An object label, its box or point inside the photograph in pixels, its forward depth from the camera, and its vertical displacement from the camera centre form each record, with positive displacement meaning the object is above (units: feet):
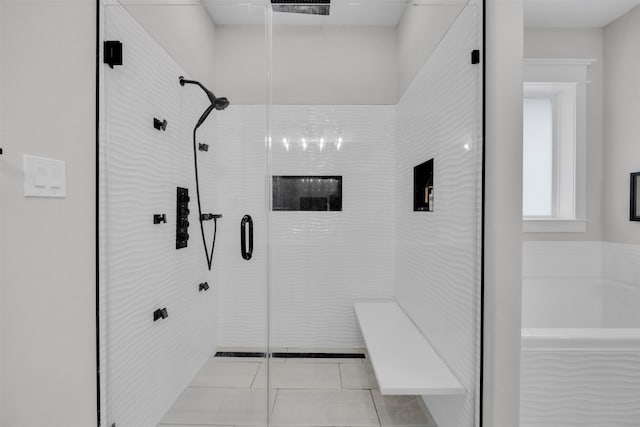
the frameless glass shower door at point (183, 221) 5.19 -0.13
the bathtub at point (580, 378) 4.96 -2.28
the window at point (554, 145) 8.91 +1.85
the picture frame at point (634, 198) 8.04 +0.40
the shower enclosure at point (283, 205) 5.20 +0.13
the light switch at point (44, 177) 3.87 +0.39
